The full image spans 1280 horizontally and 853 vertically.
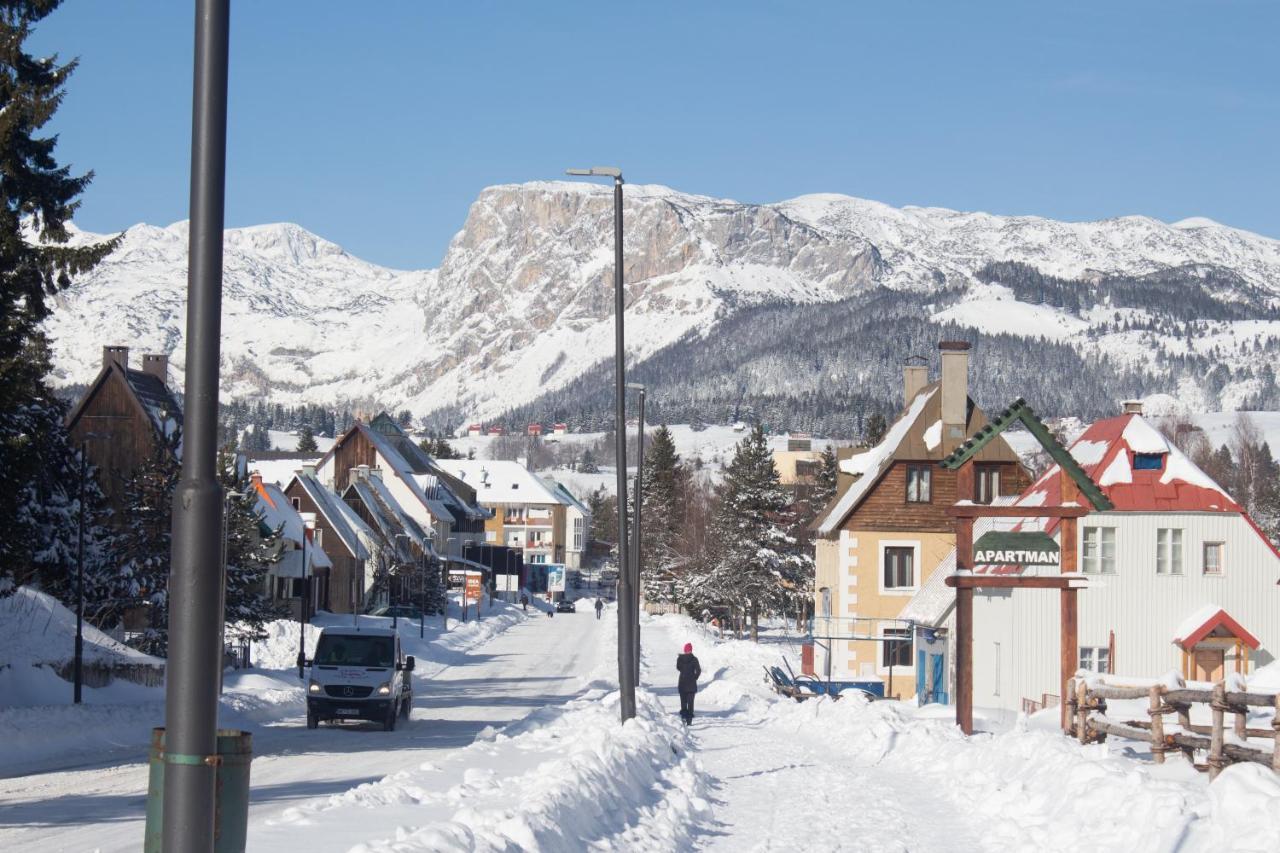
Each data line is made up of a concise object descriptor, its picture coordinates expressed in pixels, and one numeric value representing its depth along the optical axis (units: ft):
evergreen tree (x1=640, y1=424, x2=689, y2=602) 362.74
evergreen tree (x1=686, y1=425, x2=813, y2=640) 279.49
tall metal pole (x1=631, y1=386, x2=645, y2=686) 133.29
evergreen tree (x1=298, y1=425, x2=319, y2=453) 631.97
